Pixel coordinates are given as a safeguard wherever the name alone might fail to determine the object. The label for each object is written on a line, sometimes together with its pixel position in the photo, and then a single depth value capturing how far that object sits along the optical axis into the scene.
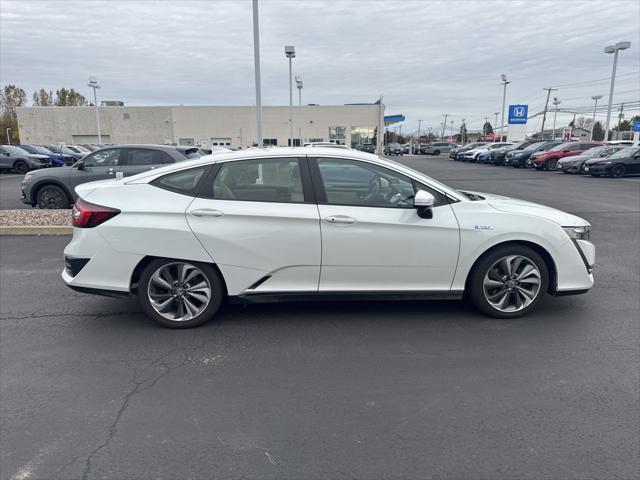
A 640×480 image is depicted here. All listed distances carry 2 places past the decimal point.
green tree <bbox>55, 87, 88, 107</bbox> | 87.88
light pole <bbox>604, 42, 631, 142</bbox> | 33.34
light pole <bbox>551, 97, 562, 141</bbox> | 78.75
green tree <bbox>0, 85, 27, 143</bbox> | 78.06
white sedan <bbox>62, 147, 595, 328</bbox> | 4.21
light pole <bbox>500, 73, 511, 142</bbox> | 48.81
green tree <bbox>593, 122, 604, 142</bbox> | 113.70
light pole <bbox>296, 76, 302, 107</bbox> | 32.31
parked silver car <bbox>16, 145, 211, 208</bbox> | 10.58
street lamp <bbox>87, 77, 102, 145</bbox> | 38.78
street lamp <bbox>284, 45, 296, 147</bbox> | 21.23
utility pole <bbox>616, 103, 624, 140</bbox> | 78.29
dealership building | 59.66
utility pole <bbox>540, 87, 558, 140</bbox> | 82.47
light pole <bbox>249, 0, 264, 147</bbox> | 12.84
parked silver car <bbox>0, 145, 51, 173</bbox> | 26.22
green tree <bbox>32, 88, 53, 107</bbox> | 86.19
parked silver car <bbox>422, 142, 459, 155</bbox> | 64.01
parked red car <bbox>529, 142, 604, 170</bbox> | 28.62
